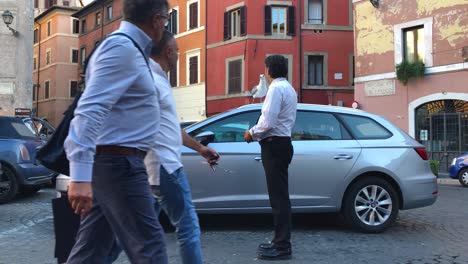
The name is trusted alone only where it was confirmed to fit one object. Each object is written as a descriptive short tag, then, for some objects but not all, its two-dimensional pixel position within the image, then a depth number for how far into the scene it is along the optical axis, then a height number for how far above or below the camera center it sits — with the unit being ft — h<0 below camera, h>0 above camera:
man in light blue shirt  7.82 -0.02
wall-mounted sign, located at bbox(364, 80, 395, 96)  71.56 +7.04
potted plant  57.14 -2.97
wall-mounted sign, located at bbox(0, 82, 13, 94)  84.69 +8.11
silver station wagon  20.39 -1.28
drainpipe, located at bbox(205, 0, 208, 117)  99.45 +14.47
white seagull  26.53 +2.62
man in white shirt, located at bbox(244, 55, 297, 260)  15.93 -0.39
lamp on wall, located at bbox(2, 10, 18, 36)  75.15 +17.40
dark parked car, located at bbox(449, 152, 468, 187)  48.37 -2.90
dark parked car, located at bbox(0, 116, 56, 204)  31.04 -1.42
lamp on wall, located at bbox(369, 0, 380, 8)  72.90 +18.83
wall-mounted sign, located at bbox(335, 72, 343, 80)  92.43 +10.98
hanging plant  66.95 +8.82
